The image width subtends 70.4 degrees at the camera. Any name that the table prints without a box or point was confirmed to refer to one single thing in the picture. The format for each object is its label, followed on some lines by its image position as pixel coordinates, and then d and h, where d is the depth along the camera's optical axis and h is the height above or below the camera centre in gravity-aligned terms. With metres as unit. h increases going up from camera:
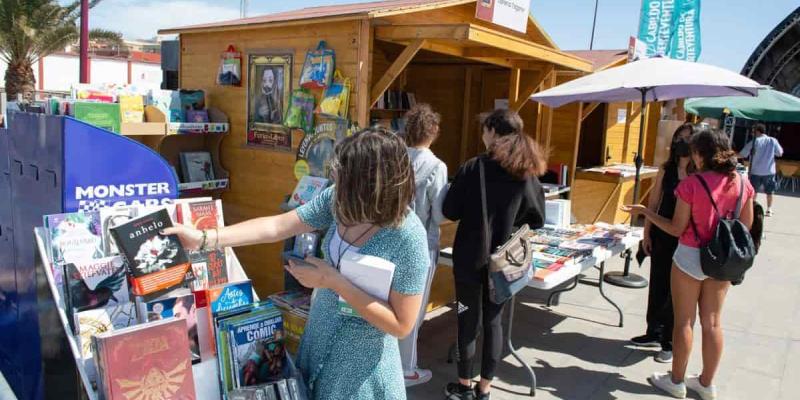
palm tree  14.18 +1.82
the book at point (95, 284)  1.72 -0.54
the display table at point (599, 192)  7.32 -0.70
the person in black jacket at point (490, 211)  2.94 -0.42
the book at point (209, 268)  2.00 -0.55
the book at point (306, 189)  3.55 -0.43
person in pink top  3.11 -0.49
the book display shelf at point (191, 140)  4.10 -0.23
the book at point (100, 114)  3.43 -0.04
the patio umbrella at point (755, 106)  8.42 +0.70
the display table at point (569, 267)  3.30 -0.83
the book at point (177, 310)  1.71 -0.60
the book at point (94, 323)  1.68 -0.65
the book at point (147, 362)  1.49 -0.68
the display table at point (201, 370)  1.72 -0.79
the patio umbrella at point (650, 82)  4.17 +0.48
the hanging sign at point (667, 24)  10.16 +2.13
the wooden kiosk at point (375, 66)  3.65 +0.55
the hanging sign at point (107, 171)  2.17 -0.25
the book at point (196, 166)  4.64 -0.43
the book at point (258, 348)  1.73 -0.71
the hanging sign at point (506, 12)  4.23 +0.91
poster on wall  4.19 +0.15
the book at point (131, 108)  3.87 +0.01
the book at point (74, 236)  1.92 -0.44
